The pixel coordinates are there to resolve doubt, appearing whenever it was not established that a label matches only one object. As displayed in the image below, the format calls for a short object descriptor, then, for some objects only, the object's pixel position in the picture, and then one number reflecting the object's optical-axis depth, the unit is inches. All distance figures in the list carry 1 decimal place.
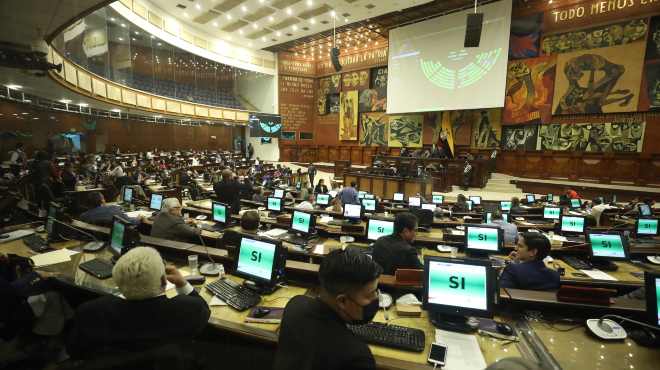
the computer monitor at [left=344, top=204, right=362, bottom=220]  213.2
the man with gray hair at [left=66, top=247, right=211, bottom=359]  59.6
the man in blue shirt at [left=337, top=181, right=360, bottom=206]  279.3
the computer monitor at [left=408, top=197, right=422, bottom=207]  298.4
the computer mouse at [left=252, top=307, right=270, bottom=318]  86.0
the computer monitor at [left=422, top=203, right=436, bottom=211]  265.4
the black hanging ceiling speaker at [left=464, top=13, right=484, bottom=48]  328.0
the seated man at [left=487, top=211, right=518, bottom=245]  177.6
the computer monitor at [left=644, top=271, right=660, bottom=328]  78.1
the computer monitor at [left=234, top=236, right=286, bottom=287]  99.9
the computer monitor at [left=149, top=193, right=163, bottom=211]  236.7
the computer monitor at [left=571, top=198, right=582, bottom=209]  335.9
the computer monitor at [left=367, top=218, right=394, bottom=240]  173.0
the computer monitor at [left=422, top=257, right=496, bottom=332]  81.6
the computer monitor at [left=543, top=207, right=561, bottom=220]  254.7
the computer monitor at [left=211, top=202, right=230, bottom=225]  194.9
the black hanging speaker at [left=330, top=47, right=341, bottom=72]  474.7
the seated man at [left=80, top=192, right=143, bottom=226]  169.2
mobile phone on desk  67.5
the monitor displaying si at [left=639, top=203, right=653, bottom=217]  269.9
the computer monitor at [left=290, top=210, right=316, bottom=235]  175.0
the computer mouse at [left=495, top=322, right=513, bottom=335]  79.4
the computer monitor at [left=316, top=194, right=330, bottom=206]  294.0
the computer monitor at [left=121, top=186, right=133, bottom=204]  258.1
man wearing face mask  46.5
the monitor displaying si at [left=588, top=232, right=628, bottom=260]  147.6
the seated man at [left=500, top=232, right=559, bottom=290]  102.3
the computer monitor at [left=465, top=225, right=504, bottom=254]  159.6
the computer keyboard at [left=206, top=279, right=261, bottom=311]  92.3
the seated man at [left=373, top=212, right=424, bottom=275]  115.7
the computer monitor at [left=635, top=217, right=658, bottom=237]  193.6
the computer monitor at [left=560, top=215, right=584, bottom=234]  200.8
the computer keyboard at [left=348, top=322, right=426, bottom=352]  72.8
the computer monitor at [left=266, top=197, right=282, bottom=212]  241.0
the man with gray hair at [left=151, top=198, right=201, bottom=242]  146.9
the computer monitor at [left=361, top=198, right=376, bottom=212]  262.6
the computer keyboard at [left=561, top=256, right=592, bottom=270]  149.9
